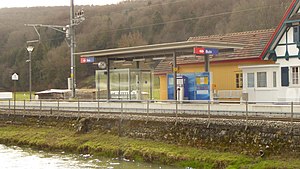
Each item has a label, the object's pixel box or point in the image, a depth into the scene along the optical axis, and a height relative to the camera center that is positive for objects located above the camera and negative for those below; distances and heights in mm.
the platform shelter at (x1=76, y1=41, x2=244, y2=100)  27406 +1797
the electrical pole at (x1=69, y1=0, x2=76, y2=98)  40188 +3176
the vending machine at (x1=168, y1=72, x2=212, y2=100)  28406 +376
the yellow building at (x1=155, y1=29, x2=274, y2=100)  31828 +1919
